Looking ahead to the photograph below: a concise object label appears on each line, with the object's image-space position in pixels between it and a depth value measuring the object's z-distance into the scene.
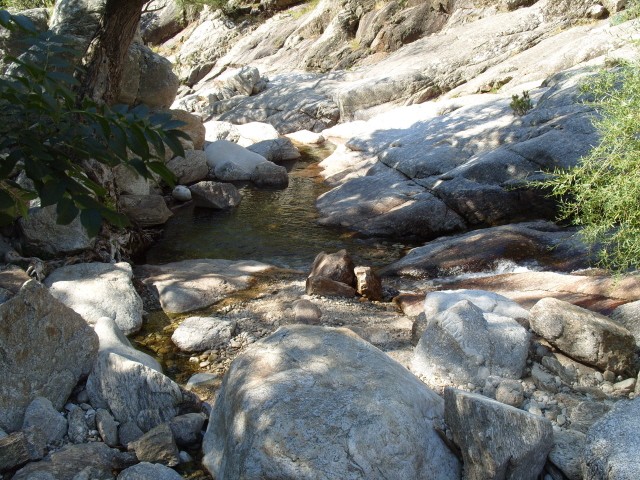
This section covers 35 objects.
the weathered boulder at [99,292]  5.82
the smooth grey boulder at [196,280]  6.52
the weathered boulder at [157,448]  3.73
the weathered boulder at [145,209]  9.47
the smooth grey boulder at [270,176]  12.52
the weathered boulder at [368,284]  6.65
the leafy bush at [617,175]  4.60
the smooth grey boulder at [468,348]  4.44
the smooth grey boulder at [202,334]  5.48
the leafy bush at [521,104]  10.89
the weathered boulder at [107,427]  3.96
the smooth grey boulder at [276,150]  14.68
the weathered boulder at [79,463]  3.40
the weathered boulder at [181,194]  11.14
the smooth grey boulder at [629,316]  4.77
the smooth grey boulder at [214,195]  10.71
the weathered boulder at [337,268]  6.79
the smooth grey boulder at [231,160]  12.95
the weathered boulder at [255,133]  16.03
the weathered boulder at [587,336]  4.39
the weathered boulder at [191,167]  11.95
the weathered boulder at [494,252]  7.12
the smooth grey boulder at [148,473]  3.40
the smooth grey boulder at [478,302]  5.16
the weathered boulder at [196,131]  13.35
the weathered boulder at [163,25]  32.88
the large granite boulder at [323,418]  3.03
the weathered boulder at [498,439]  3.10
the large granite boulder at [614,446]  2.72
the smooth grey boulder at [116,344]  4.64
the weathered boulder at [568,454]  3.24
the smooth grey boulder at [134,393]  4.12
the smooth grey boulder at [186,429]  3.94
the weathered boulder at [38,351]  3.95
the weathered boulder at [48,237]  6.77
